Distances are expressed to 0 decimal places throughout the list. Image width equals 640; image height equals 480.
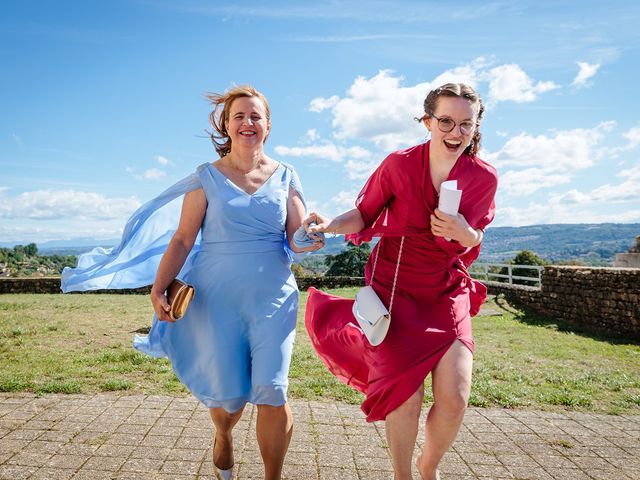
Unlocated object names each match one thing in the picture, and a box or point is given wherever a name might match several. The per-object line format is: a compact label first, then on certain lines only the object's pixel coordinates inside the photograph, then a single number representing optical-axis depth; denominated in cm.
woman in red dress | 267
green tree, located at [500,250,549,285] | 2876
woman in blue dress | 295
